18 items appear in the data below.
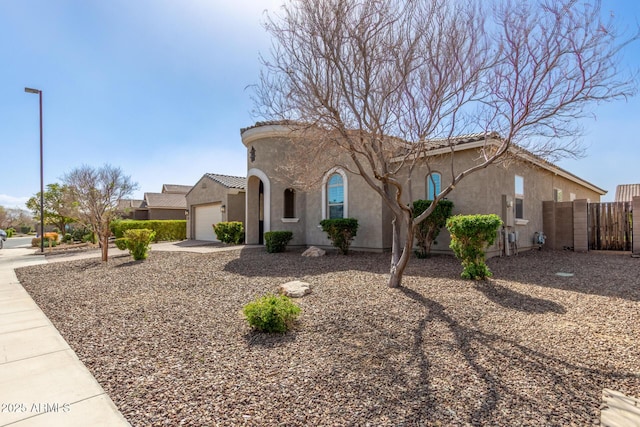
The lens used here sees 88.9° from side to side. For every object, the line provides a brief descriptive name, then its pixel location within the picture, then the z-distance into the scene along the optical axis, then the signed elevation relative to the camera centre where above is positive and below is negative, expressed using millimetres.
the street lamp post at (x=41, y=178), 19264 +2241
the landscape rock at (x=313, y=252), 12570 -1529
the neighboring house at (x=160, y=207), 33156 +658
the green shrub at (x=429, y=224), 10914 -396
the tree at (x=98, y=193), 15328 +1163
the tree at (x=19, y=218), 55469 -709
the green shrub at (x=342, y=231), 12461 -706
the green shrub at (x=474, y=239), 7594 -647
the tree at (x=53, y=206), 26766 +715
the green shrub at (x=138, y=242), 12719 -1110
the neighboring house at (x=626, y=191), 28678 +1825
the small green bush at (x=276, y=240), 13625 -1140
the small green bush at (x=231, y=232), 17547 -1013
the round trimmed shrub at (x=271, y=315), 4910 -1553
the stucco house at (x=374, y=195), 11141 +724
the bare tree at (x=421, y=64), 5793 +2780
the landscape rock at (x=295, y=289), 7024 -1686
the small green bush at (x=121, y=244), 14915 -1433
